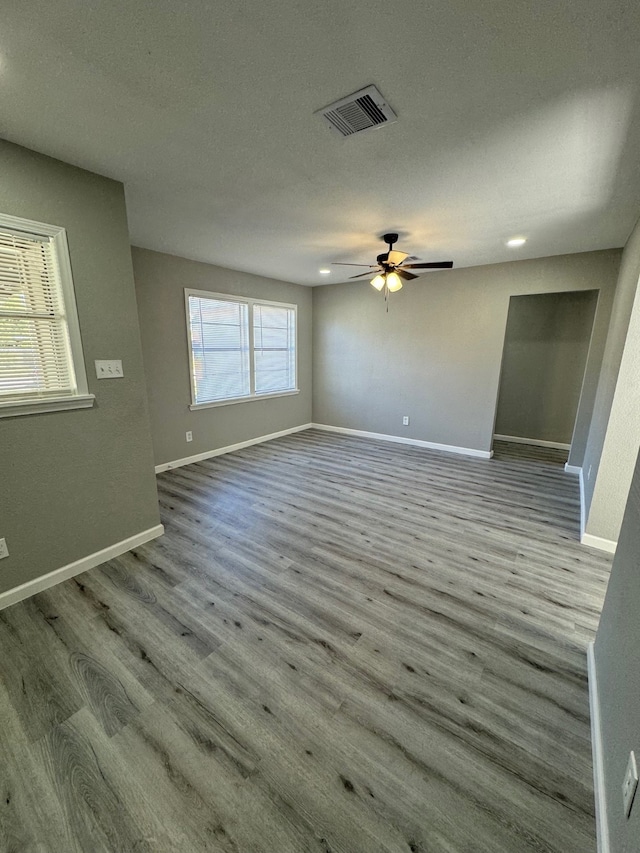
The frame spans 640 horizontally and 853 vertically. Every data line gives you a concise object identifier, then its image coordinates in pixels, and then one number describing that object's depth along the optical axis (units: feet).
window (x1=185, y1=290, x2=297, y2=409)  14.34
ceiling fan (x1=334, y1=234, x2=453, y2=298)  10.25
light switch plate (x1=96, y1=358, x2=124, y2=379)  7.39
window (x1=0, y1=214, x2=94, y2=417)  6.15
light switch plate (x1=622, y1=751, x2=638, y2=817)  2.86
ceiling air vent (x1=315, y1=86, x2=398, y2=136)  4.81
